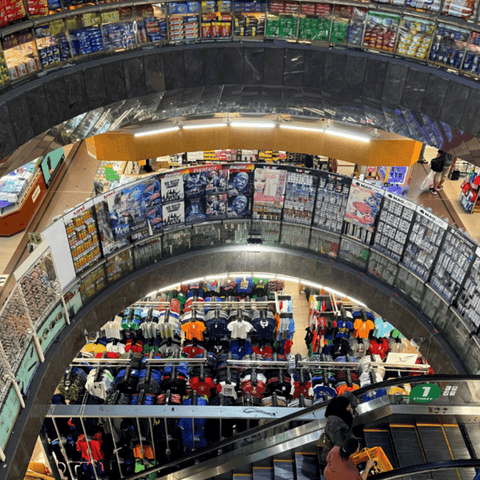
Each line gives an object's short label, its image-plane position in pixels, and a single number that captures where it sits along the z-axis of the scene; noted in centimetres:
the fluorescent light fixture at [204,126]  1008
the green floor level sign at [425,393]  576
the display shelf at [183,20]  1004
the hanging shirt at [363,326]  1086
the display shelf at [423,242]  898
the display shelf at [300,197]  1057
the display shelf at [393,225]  949
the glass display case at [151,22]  995
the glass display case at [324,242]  1067
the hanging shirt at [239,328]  1069
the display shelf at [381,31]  985
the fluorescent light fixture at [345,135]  987
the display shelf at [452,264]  838
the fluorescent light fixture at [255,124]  1016
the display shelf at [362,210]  989
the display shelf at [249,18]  1015
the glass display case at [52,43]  911
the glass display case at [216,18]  1010
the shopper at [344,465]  520
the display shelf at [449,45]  945
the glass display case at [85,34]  946
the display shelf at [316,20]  1001
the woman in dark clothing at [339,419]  539
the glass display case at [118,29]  972
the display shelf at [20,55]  859
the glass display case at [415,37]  970
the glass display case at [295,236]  1088
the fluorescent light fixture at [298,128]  1005
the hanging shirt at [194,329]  1072
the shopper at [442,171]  1275
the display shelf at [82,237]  864
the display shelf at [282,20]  1007
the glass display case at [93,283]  920
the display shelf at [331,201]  1027
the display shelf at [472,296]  818
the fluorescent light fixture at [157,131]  989
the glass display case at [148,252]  1022
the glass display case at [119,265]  977
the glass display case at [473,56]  930
